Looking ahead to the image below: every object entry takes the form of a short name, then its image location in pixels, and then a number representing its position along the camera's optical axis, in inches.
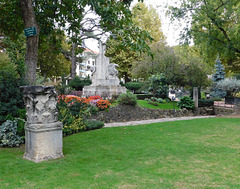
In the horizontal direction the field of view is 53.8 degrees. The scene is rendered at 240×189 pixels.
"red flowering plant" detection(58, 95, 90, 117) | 367.6
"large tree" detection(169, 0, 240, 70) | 661.3
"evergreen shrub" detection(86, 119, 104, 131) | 385.1
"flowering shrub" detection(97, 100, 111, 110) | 520.1
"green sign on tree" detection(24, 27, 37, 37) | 295.9
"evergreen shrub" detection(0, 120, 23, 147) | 262.1
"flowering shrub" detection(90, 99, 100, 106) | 529.9
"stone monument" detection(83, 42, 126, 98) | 661.3
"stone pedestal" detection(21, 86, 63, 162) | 205.6
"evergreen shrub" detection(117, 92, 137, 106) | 577.9
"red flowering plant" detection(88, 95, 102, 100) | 562.3
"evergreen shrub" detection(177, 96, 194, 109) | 693.9
